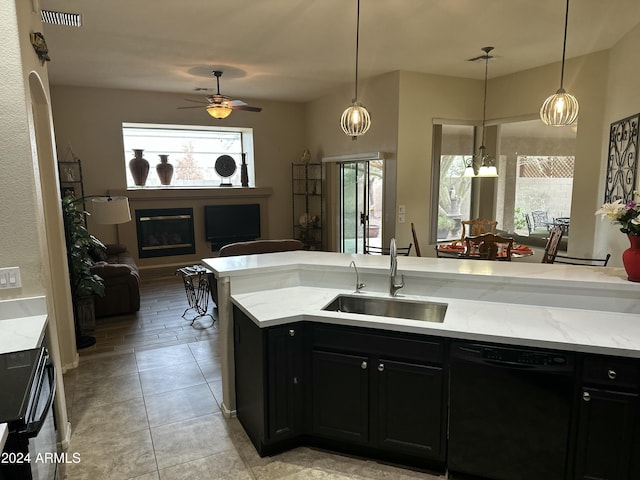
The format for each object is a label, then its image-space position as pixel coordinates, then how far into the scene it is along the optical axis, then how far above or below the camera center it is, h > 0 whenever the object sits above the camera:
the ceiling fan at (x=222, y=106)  5.71 +1.13
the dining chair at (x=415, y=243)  5.66 -0.74
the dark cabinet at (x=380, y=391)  2.40 -1.20
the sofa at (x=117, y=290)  5.19 -1.25
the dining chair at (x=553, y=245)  4.95 -0.71
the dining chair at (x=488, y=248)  4.62 -0.69
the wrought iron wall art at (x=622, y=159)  4.20 +0.27
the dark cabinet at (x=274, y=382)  2.55 -1.19
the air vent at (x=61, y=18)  3.50 +1.44
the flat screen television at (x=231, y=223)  8.02 -0.66
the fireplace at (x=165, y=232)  7.56 -0.78
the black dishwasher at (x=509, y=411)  2.18 -1.20
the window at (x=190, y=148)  7.68 +0.78
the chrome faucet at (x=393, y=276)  2.89 -0.61
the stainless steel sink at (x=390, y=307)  2.81 -0.82
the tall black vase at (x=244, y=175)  8.34 +0.26
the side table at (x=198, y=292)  5.16 -1.32
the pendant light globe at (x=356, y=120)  3.67 +0.59
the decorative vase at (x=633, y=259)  2.56 -0.45
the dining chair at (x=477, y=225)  5.75 -0.54
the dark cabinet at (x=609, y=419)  2.07 -1.16
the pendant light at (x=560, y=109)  3.26 +0.59
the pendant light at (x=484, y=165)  5.21 +0.27
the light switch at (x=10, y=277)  2.37 -0.49
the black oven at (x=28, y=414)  1.49 -0.86
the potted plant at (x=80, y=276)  4.10 -0.87
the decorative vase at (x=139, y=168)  7.39 +0.37
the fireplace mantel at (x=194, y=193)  7.36 -0.08
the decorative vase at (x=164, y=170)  7.66 +0.35
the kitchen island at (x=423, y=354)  2.14 -0.93
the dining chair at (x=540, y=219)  6.39 -0.50
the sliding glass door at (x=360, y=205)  7.02 -0.31
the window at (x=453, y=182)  6.58 +0.07
